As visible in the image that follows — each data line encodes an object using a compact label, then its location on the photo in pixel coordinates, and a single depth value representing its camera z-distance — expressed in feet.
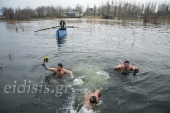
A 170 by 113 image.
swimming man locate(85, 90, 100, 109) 18.25
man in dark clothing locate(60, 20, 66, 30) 64.35
